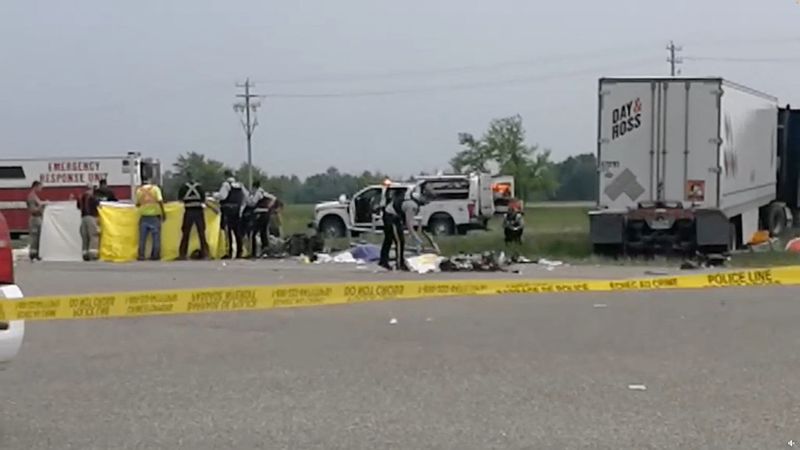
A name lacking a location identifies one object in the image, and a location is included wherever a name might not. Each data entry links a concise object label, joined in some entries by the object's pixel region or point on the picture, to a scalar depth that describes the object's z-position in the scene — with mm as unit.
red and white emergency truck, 36938
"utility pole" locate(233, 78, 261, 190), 83400
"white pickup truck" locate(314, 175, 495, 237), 35531
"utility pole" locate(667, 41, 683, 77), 84819
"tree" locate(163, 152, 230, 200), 81069
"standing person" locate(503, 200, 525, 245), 26719
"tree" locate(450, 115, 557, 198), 108312
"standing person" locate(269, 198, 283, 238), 24555
